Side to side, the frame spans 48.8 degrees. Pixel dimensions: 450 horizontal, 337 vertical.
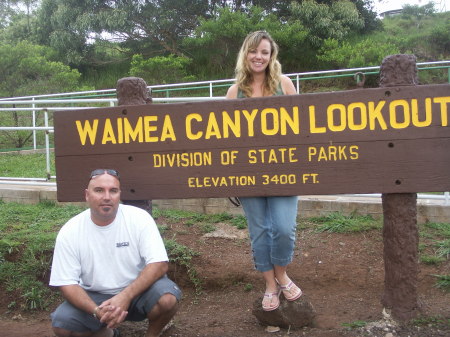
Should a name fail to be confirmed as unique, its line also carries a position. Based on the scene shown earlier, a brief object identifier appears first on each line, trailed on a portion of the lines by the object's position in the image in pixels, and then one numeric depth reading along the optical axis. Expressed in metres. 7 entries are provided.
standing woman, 2.93
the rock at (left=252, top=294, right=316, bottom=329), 3.13
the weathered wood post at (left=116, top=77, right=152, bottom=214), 3.14
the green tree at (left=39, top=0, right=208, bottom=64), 17.03
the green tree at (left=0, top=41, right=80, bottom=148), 13.84
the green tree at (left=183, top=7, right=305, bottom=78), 13.98
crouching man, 2.71
